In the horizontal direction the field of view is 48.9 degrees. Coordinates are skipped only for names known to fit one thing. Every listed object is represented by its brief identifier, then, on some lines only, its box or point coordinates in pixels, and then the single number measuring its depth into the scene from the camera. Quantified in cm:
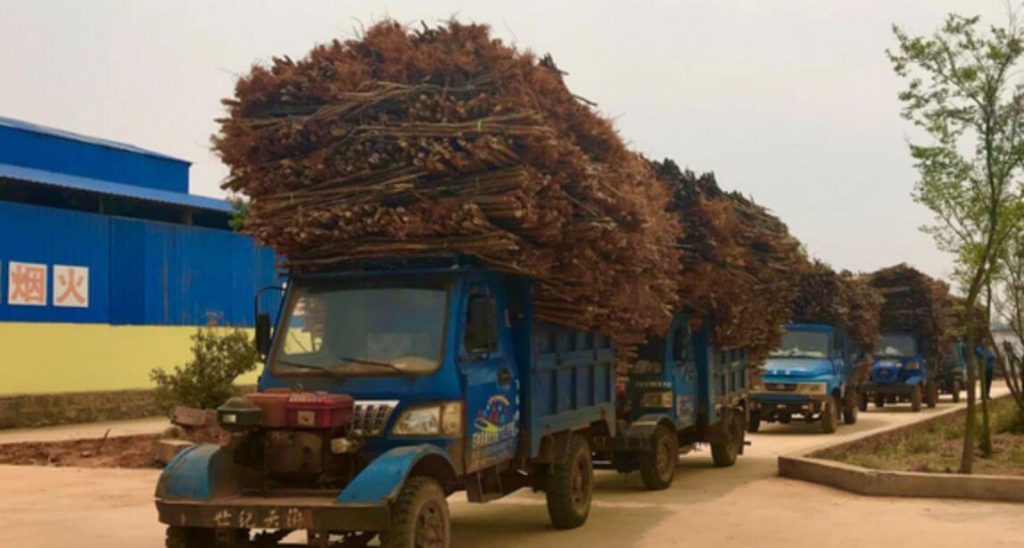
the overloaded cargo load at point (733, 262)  1490
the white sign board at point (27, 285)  2447
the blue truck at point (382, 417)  741
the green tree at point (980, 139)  1284
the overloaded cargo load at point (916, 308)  3064
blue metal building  2480
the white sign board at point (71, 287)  2580
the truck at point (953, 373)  3481
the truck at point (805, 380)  2266
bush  1884
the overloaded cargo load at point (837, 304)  2481
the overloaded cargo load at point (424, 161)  896
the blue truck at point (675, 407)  1327
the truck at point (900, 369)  2977
